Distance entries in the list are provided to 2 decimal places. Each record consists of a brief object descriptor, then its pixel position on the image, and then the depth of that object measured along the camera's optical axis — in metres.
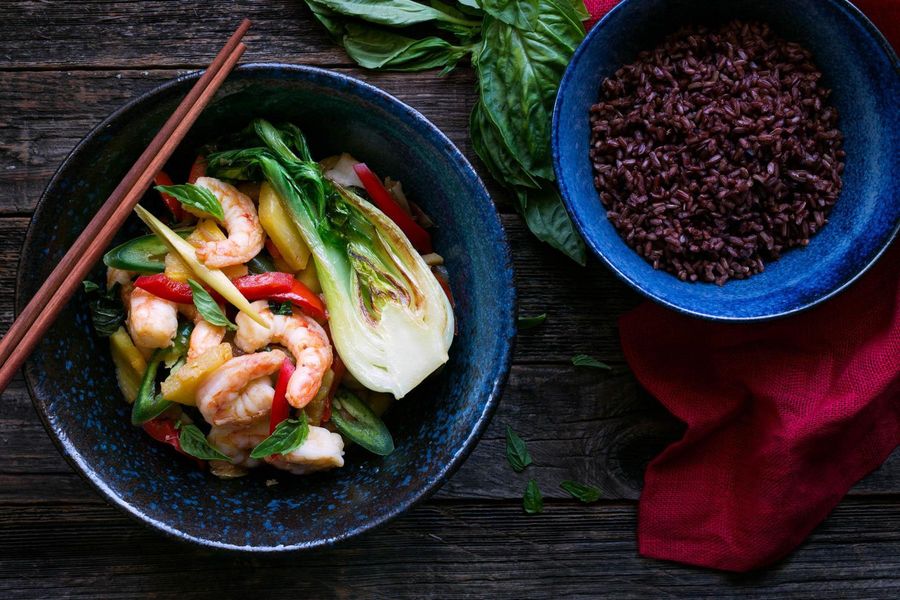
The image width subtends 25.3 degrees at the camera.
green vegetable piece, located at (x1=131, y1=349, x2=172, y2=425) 0.84
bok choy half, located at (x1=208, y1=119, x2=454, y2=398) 0.84
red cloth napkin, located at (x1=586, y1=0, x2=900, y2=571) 0.91
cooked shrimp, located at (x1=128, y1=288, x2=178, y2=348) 0.83
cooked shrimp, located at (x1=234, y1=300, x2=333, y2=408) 0.83
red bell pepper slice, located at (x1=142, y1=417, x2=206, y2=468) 0.86
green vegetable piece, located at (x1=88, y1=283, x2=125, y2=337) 0.86
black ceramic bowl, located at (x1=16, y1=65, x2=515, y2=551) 0.83
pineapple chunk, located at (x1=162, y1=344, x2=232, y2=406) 0.82
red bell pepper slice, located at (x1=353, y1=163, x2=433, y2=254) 0.87
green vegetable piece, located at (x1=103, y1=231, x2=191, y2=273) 0.84
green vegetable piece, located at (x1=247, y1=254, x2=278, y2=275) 0.85
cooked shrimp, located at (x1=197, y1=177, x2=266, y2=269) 0.83
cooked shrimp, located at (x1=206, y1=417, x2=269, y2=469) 0.84
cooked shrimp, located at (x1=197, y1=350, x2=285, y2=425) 0.82
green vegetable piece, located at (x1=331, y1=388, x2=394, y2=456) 0.85
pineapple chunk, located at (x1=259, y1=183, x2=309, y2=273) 0.84
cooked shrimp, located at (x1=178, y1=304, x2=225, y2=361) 0.83
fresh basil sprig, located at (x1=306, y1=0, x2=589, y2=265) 0.89
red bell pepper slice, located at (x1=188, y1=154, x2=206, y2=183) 0.86
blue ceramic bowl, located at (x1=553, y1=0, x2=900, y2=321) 0.88
